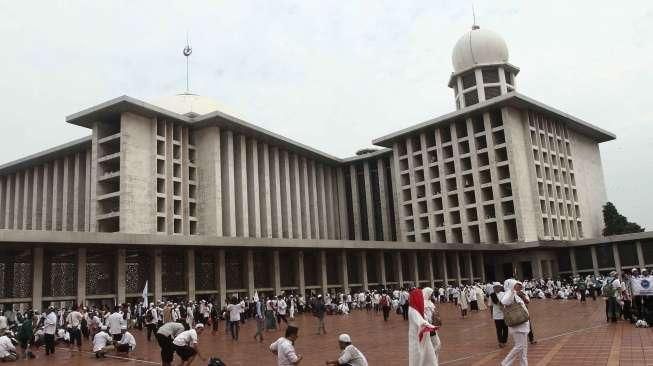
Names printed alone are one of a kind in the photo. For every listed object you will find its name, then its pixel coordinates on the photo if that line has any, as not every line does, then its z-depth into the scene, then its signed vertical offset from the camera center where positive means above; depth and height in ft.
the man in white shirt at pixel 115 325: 54.85 -3.37
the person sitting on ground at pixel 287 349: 22.33 -2.82
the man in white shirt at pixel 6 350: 50.11 -4.72
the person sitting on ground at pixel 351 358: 22.90 -3.40
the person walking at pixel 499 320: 39.34 -3.84
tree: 189.98 +12.06
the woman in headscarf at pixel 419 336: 24.29 -2.85
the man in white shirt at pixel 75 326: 57.93 -3.42
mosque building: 109.19 +23.83
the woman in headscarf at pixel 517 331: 26.89 -3.30
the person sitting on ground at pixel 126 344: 49.65 -4.80
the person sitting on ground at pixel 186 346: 32.45 -3.47
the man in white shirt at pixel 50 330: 53.31 -3.37
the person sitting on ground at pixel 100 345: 49.57 -4.71
